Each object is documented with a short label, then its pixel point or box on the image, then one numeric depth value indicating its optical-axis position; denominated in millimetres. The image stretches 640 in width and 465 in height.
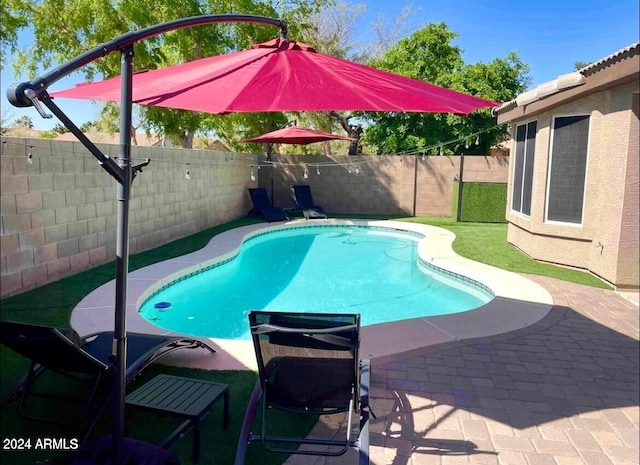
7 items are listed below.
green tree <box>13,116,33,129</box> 33047
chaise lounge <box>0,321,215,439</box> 2427
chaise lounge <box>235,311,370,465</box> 2826
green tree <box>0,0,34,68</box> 14570
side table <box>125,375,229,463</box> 2910
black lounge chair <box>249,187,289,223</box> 14516
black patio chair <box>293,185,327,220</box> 15773
